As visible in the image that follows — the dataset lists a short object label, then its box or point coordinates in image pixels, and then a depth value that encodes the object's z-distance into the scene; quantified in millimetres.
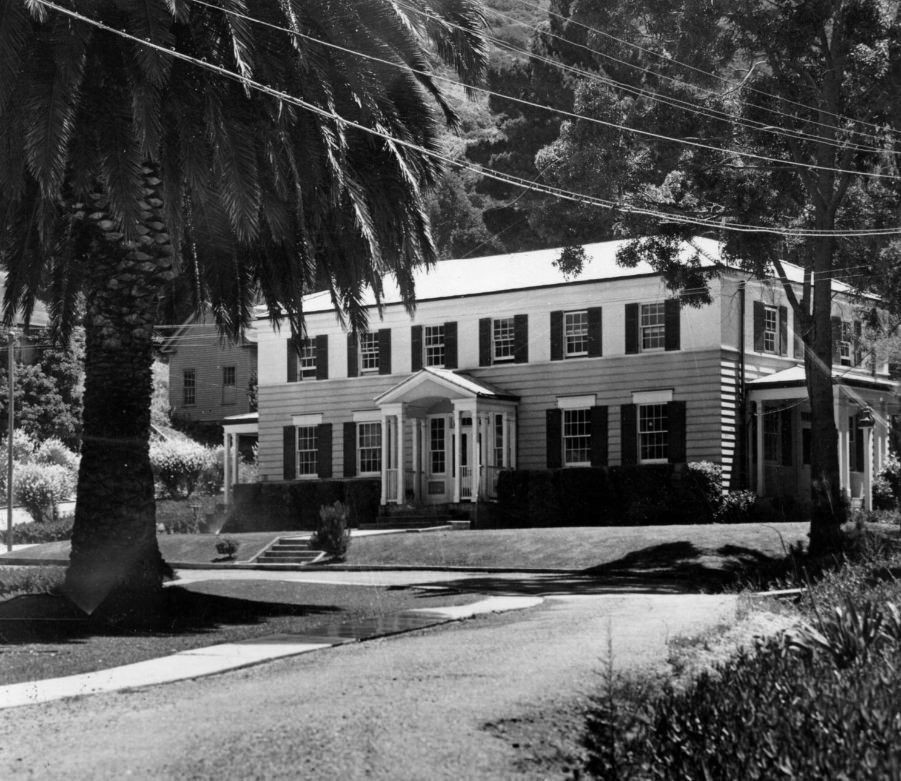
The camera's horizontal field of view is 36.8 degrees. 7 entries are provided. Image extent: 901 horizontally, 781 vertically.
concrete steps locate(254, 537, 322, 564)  36188
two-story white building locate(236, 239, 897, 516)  39312
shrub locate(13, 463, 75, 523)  52656
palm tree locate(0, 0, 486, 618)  17047
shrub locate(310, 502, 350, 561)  34750
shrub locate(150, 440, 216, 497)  57031
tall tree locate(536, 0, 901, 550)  28703
